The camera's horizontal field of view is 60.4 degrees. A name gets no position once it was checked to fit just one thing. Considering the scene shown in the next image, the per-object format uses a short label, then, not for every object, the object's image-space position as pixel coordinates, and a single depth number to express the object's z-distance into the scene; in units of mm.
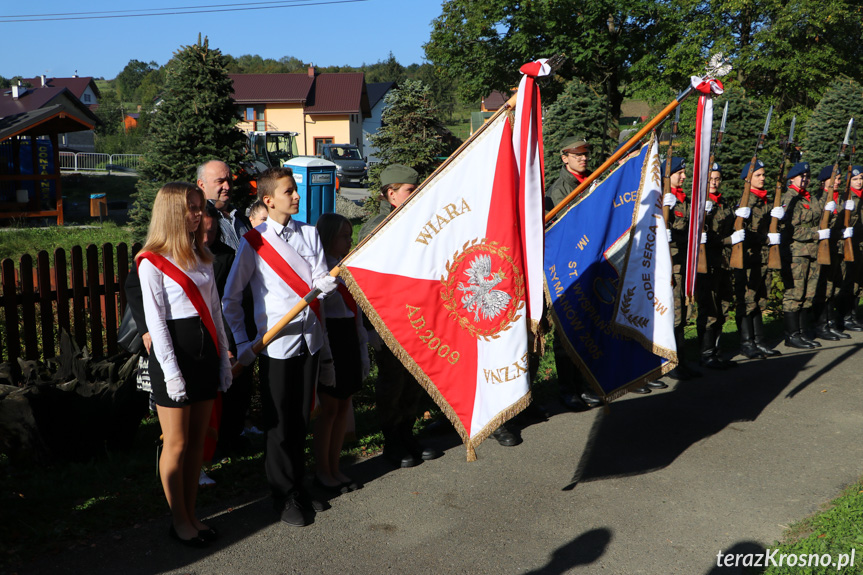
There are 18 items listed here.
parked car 35375
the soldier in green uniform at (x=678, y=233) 7066
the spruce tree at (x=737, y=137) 14000
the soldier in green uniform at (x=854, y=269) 9502
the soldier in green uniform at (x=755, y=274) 8211
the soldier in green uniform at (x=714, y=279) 7570
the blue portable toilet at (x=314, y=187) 18562
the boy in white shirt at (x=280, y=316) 4100
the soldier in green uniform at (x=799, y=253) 8898
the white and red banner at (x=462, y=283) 4066
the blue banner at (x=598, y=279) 5082
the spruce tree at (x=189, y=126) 9266
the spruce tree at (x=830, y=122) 15688
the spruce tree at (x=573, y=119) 11711
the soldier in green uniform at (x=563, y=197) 6270
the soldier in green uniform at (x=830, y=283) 9258
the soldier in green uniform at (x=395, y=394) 5070
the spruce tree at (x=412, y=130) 15789
